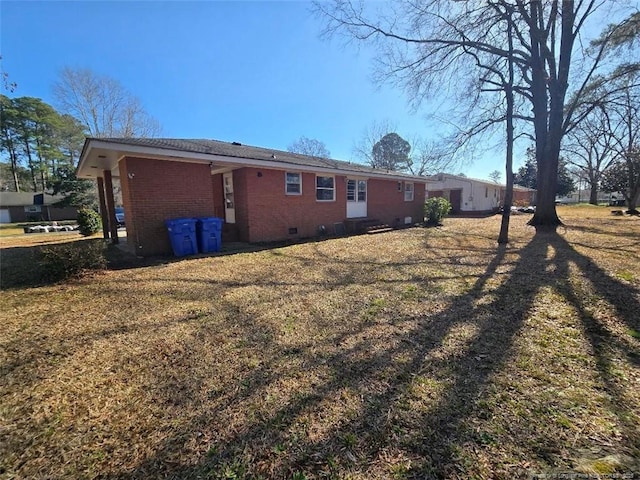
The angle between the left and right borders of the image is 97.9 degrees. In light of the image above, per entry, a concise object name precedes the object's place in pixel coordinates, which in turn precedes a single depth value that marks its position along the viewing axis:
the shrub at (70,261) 5.30
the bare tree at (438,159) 12.25
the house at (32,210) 31.66
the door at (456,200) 26.30
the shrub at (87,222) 13.48
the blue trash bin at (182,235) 7.54
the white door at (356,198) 13.47
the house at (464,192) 25.85
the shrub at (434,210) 15.98
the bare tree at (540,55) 9.77
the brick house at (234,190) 7.54
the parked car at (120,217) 21.98
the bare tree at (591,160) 31.41
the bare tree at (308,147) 39.34
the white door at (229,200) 10.48
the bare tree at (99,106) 23.69
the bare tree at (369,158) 37.56
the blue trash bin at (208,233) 8.08
